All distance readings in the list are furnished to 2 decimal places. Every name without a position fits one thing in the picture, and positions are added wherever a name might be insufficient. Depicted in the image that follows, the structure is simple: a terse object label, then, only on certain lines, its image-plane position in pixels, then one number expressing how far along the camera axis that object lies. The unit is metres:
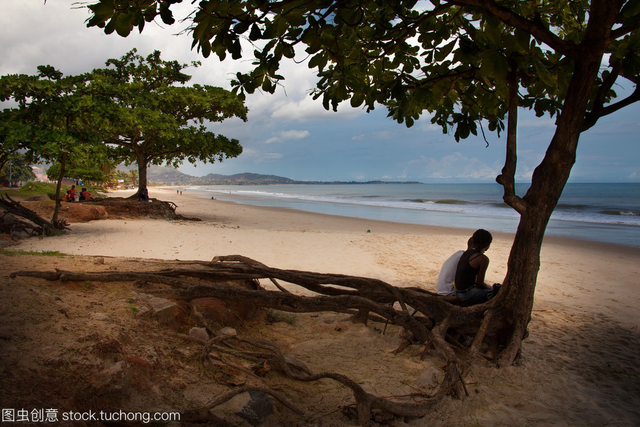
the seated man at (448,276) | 4.18
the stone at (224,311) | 3.65
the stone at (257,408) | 2.17
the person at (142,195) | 16.11
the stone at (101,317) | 2.63
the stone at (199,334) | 2.99
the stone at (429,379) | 3.04
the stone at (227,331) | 3.12
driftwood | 8.52
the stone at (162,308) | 3.04
